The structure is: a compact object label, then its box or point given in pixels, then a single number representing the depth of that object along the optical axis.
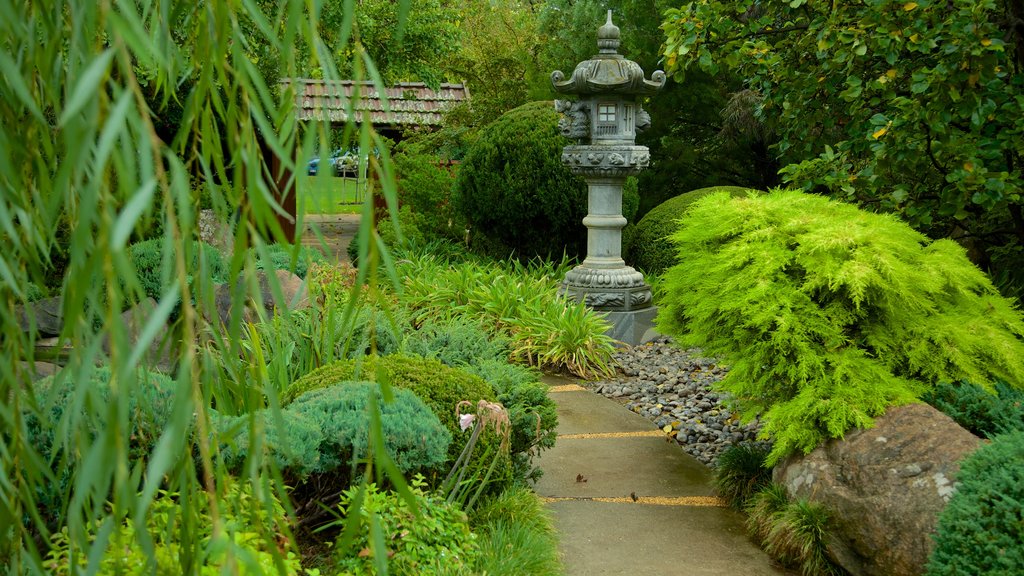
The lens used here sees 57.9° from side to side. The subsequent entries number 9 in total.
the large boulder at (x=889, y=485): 3.20
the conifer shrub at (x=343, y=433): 3.08
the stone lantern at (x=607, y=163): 7.70
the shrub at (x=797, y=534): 3.57
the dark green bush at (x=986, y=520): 2.78
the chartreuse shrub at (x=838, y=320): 3.76
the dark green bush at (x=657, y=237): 8.99
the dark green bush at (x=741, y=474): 4.30
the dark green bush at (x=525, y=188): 9.26
